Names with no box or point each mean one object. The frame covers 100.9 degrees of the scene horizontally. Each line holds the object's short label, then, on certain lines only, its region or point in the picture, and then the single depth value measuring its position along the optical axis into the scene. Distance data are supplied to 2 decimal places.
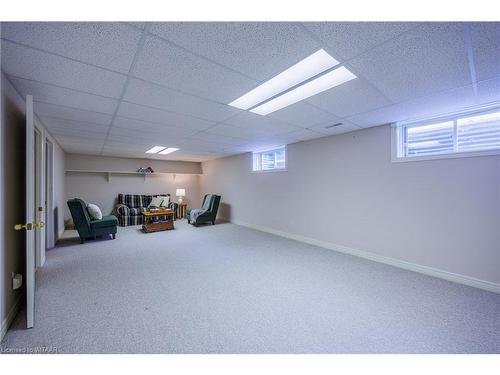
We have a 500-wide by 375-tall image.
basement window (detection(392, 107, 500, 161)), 2.44
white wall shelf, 6.23
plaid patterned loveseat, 6.23
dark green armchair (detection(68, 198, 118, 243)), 4.14
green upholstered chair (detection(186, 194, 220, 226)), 6.14
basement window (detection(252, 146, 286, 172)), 5.19
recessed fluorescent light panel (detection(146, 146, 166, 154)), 5.18
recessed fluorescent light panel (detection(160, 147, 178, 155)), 5.33
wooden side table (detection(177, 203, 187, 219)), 7.55
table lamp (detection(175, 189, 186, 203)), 7.21
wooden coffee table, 5.40
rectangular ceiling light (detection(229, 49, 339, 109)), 1.61
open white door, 1.69
